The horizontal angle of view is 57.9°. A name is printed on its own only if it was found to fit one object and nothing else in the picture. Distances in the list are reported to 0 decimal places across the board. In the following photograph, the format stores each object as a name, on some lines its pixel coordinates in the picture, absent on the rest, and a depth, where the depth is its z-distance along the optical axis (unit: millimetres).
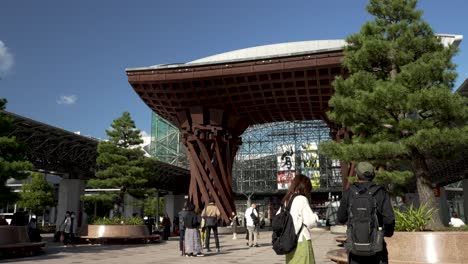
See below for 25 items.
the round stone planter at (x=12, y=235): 13765
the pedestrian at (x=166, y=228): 25338
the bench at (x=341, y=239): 15358
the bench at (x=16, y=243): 13539
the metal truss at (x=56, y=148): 26827
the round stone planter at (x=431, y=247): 8133
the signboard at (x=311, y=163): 62844
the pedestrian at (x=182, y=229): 13940
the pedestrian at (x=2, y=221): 16284
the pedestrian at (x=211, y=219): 15367
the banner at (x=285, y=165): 63656
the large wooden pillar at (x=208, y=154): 32469
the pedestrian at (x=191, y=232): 13602
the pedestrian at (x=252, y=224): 16875
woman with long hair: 4703
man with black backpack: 4320
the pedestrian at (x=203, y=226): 16225
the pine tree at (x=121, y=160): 24547
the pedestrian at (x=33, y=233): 18453
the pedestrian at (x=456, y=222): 11434
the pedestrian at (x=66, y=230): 19672
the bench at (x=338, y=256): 8884
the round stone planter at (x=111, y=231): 20578
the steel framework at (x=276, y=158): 62875
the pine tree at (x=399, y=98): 9906
